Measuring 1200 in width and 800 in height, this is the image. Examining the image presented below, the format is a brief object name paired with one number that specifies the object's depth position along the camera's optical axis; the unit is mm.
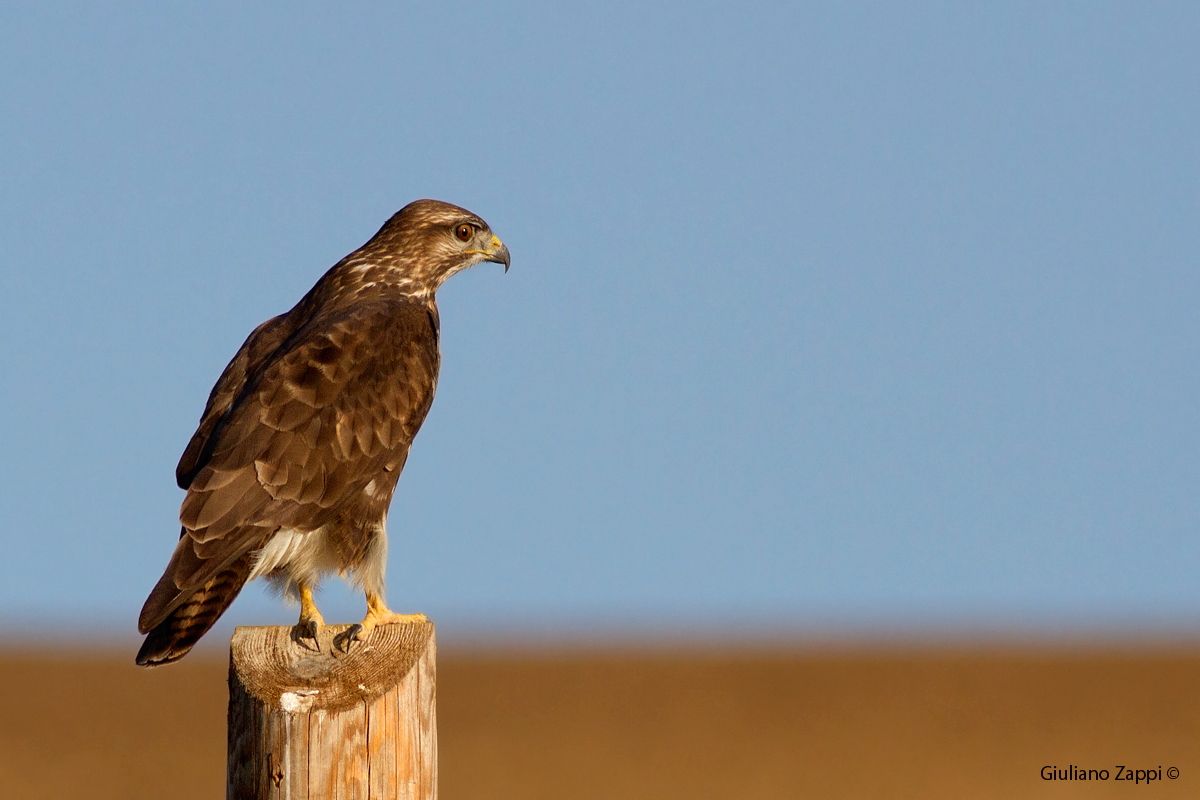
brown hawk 11437
